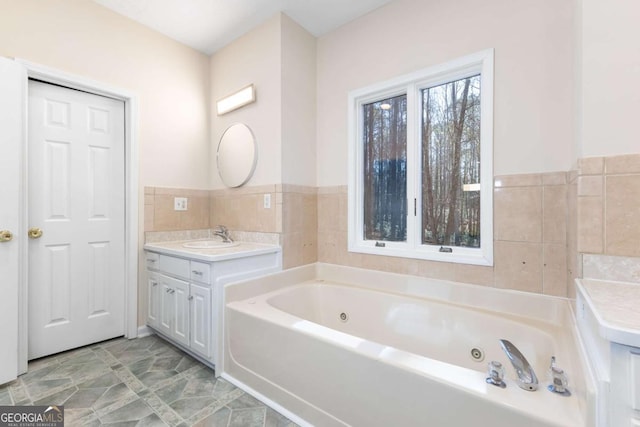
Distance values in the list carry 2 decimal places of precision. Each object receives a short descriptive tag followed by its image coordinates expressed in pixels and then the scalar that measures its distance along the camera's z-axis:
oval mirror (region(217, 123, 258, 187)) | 2.43
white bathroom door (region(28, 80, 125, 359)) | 1.96
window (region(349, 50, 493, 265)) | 1.77
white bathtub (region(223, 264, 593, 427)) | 0.97
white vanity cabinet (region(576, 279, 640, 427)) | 0.68
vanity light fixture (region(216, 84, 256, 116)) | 2.38
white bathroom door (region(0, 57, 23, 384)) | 1.68
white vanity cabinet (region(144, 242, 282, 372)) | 1.83
